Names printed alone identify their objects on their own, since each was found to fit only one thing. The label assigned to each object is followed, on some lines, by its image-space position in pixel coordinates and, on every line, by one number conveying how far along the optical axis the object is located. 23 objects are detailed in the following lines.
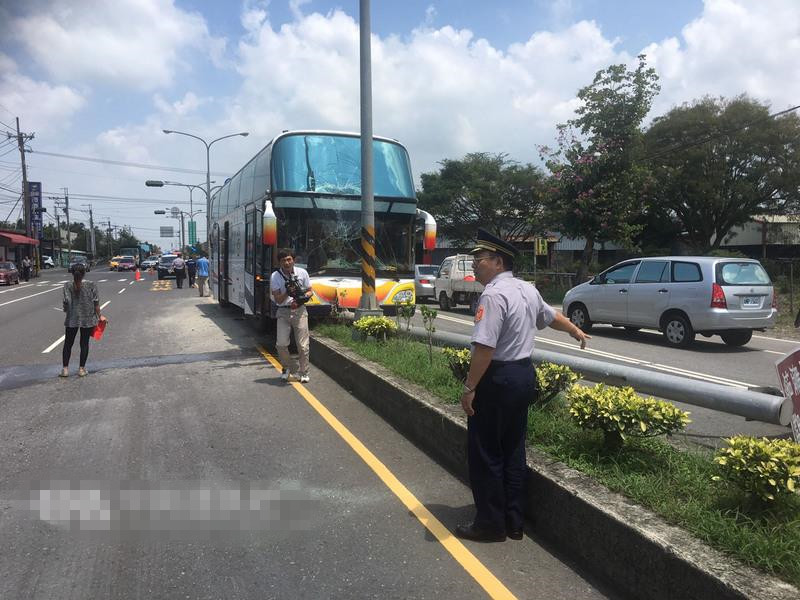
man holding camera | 8.14
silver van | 11.26
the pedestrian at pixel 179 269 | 29.33
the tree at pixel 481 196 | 42.66
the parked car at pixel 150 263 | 62.32
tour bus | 10.70
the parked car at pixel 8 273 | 36.91
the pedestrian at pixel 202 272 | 23.06
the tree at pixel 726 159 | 28.81
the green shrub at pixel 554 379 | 4.93
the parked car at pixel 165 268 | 40.84
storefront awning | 46.91
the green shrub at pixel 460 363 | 5.45
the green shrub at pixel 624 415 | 3.79
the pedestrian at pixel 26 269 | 44.02
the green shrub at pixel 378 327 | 8.93
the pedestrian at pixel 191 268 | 30.32
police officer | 3.60
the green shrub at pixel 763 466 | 2.93
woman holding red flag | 8.66
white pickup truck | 19.70
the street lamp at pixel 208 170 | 40.97
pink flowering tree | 22.75
